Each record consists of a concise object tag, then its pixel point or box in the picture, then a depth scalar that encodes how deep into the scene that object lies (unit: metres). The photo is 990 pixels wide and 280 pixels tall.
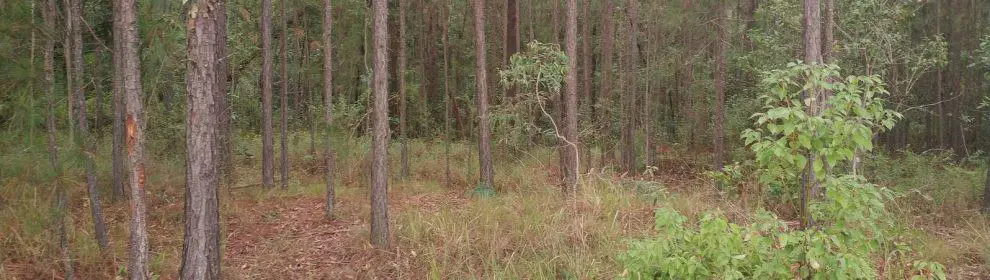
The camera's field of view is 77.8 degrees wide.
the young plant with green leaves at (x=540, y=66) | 9.69
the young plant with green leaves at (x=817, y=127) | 3.93
